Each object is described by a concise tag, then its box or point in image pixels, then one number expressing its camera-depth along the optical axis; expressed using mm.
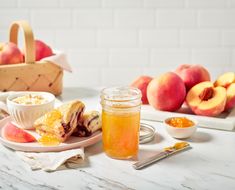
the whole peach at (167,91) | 1472
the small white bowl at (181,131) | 1293
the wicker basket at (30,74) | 1653
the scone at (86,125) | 1260
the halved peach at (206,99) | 1442
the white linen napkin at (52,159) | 1106
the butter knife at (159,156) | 1110
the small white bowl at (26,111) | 1315
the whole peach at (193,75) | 1563
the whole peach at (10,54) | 1677
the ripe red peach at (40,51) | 1794
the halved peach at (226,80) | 1526
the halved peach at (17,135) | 1233
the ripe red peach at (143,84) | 1574
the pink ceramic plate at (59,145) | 1188
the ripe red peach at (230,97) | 1487
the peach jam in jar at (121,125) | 1153
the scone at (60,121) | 1201
